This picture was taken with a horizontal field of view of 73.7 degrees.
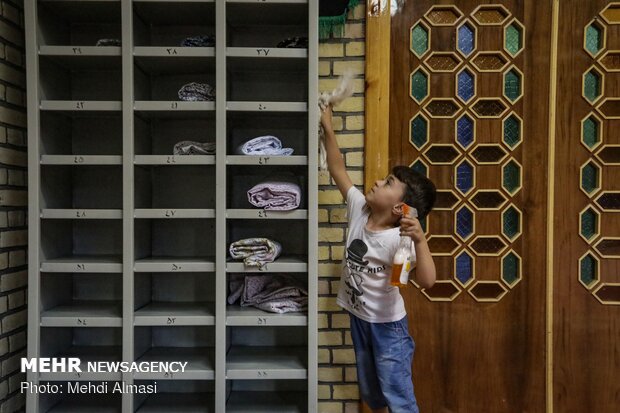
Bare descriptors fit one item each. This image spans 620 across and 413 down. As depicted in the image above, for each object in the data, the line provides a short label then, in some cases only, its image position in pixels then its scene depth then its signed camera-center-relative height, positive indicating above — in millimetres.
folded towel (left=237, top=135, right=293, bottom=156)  2008 +250
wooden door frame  2266 +621
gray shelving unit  1958 +12
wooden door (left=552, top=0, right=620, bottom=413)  2322 -67
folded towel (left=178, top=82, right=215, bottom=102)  2045 +526
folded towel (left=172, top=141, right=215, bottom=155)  2053 +247
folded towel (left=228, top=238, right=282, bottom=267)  2006 -251
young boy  1888 -404
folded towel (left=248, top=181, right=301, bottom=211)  1975 +12
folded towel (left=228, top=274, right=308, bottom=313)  2066 -483
